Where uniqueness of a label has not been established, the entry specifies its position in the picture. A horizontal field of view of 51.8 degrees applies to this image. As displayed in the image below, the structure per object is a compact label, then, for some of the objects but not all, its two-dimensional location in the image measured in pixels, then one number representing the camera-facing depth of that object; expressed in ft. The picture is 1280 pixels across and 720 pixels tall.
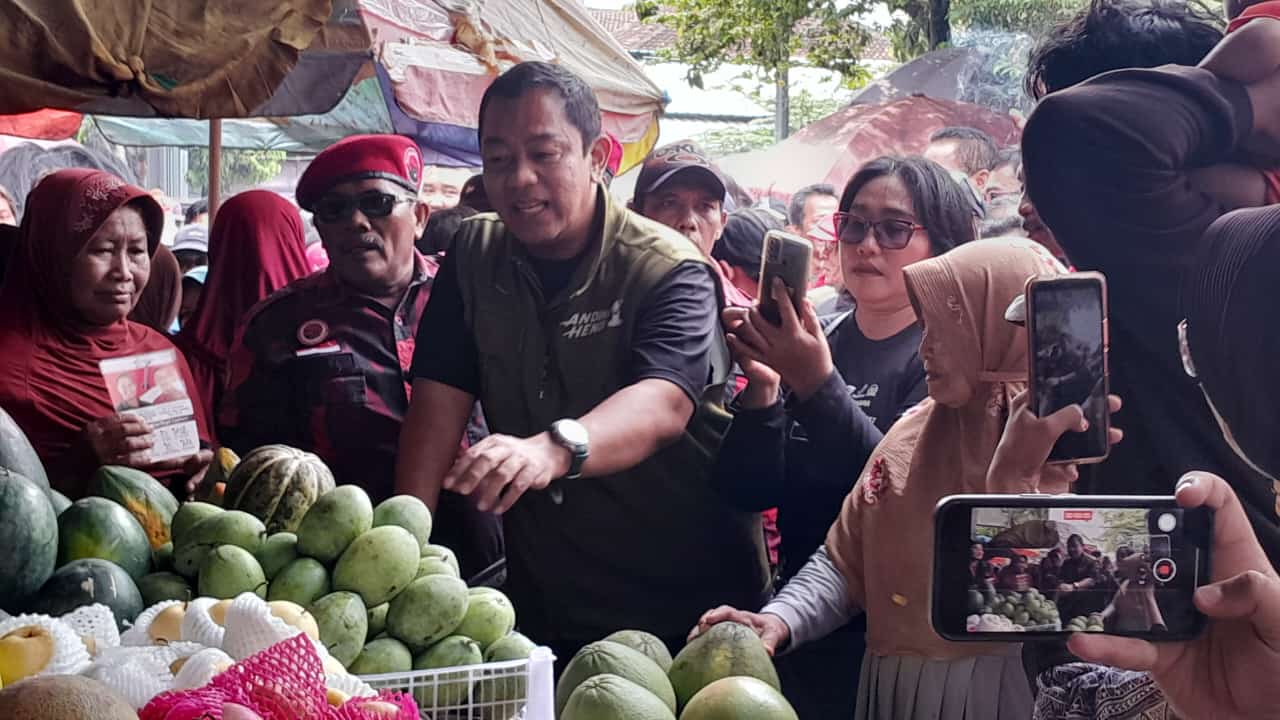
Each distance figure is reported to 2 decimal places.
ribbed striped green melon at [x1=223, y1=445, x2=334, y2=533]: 8.64
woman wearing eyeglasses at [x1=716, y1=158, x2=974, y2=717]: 10.63
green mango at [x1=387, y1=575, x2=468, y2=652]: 7.57
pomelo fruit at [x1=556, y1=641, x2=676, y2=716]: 8.61
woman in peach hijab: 9.84
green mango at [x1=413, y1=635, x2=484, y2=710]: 7.39
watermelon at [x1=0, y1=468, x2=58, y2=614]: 7.18
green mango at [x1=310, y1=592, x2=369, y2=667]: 7.26
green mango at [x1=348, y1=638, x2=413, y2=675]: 7.38
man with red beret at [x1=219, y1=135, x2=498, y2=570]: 10.87
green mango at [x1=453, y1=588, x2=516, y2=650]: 7.82
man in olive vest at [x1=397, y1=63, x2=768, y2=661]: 10.53
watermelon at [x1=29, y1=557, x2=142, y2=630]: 7.24
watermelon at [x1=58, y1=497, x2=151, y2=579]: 7.74
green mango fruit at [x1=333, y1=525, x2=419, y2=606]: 7.57
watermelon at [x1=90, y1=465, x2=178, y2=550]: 8.86
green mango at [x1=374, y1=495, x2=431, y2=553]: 8.13
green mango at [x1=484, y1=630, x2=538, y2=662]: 7.66
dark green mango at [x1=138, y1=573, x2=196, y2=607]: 7.79
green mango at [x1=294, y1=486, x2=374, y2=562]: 7.74
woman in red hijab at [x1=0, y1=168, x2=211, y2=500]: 10.52
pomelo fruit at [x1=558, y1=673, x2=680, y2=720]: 7.97
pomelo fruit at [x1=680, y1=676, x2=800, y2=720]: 8.09
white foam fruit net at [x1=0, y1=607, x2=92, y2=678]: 5.94
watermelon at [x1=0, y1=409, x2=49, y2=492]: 7.88
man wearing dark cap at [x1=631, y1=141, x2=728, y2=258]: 11.04
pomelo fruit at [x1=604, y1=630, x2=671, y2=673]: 9.33
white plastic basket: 7.25
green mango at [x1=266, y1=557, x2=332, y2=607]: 7.54
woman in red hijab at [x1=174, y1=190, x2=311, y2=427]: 11.27
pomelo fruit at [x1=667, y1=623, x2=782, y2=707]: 8.87
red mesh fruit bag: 4.94
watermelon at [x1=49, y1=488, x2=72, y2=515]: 8.26
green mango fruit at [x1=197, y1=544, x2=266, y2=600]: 7.52
